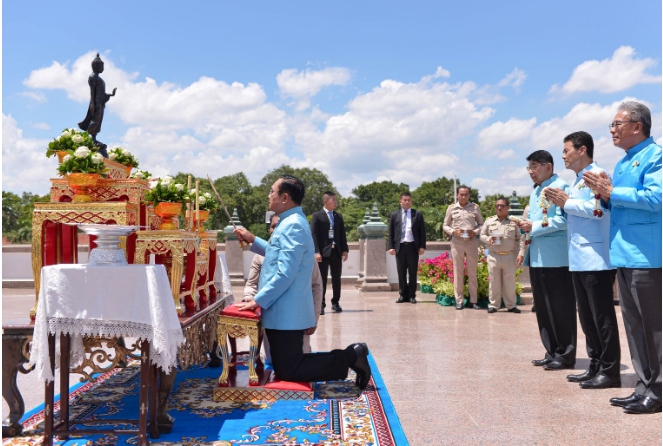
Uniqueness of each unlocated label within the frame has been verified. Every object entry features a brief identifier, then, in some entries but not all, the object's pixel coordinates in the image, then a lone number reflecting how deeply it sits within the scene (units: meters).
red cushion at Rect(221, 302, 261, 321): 4.18
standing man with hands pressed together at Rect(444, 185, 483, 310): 9.85
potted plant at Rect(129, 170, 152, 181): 4.96
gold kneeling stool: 4.18
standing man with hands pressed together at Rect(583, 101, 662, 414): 3.90
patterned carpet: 3.41
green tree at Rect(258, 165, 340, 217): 57.97
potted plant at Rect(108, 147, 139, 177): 4.89
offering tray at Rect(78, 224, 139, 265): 3.40
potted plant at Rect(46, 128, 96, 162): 4.16
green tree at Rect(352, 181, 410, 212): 59.50
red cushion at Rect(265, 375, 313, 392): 4.29
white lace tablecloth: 3.27
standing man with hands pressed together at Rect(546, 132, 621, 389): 4.54
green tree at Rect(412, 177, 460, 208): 55.91
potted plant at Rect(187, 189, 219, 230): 5.28
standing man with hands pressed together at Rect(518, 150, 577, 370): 5.20
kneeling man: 4.24
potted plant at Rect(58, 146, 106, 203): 3.89
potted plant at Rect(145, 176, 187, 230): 4.68
